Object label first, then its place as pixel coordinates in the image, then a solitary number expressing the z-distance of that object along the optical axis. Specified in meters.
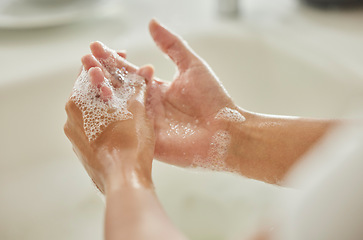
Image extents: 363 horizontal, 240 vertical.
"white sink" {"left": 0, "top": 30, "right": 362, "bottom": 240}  0.77
